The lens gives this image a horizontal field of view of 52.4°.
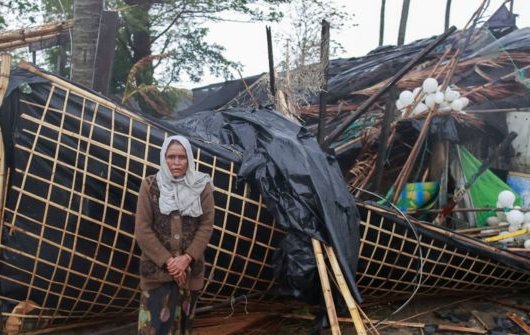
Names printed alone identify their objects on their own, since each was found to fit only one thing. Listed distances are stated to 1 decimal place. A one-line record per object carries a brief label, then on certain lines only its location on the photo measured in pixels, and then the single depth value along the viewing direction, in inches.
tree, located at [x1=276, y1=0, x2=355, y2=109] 189.5
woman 110.3
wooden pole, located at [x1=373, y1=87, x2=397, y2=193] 189.0
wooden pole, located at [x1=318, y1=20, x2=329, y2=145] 171.0
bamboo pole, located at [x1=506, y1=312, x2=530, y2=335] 155.5
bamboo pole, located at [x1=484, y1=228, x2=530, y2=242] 171.6
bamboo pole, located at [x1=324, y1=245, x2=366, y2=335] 118.0
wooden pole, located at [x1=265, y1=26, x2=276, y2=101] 190.1
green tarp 199.9
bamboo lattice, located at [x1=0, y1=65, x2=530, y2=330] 127.4
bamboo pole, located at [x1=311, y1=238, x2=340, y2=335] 122.4
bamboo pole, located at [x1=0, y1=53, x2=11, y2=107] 124.6
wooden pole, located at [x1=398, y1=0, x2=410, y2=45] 445.5
